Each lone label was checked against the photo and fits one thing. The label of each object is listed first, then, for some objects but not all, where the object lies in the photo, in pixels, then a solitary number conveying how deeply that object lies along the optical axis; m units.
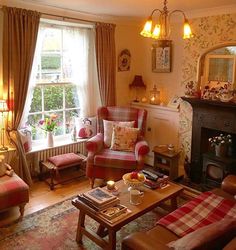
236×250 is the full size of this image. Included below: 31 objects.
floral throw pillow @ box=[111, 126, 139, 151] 4.02
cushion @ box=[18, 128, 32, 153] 3.75
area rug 2.64
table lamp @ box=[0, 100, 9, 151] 3.36
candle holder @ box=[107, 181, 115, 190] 2.81
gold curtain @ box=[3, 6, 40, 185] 3.38
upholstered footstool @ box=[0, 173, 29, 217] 2.88
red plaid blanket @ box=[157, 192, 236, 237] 2.24
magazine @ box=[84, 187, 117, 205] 2.46
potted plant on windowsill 4.02
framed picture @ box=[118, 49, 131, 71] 4.76
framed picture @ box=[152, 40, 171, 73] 4.48
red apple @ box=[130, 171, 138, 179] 2.74
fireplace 3.62
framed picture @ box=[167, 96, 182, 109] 4.40
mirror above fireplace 3.69
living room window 4.04
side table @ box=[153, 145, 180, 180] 4.11
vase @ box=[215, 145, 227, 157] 3.67
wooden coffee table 2.31
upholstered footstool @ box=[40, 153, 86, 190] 3.80
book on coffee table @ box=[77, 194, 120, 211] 2.44
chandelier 2.33
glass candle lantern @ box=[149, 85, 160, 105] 4.74
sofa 1.66
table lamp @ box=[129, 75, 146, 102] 4.88
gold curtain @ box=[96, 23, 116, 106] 4.36
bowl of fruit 2.69
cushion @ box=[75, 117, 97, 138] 4.42
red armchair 3.70
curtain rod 3.72
